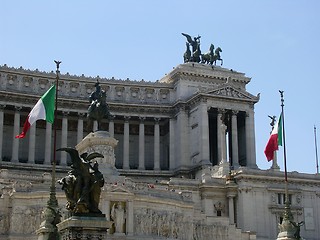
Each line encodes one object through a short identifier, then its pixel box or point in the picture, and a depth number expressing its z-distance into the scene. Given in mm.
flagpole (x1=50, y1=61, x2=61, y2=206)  33625
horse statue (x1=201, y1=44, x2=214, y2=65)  101938
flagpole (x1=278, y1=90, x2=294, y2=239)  47438
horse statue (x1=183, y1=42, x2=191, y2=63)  102438
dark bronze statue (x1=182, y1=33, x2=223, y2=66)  102062
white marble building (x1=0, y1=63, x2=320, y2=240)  75562
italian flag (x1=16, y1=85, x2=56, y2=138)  43219
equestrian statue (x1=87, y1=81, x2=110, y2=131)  67000
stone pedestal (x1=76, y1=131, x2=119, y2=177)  66812
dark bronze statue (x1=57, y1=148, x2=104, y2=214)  26047
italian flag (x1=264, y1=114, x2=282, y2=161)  55469
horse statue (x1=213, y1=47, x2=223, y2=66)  102250
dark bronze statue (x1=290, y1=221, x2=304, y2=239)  47625
